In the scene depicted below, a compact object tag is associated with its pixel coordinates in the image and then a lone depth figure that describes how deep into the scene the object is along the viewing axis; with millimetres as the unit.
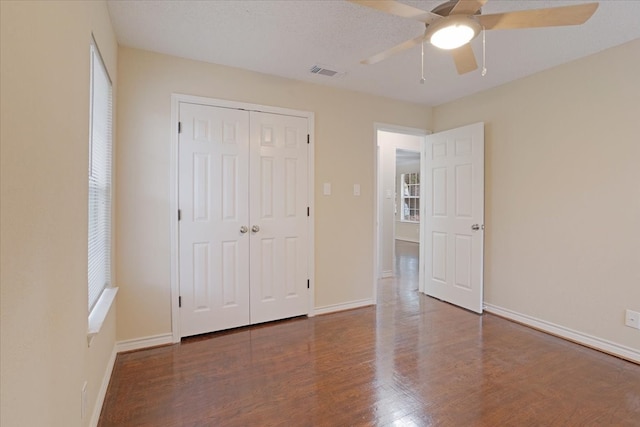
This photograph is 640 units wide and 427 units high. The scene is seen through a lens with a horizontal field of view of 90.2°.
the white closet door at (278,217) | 3092
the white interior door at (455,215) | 3492
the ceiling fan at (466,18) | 1460
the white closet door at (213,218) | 2789
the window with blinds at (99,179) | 1882
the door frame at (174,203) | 2721
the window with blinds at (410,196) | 9308
